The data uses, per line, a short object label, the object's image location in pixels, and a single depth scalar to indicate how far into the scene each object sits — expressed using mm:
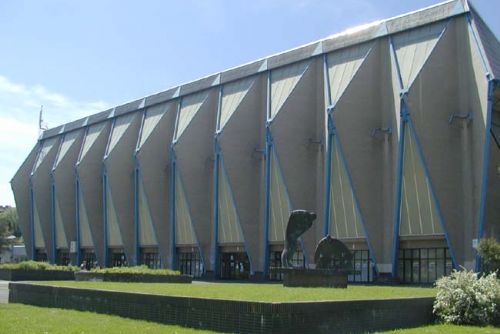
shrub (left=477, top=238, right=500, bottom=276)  30250
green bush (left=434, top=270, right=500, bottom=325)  16422
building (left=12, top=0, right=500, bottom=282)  38812
